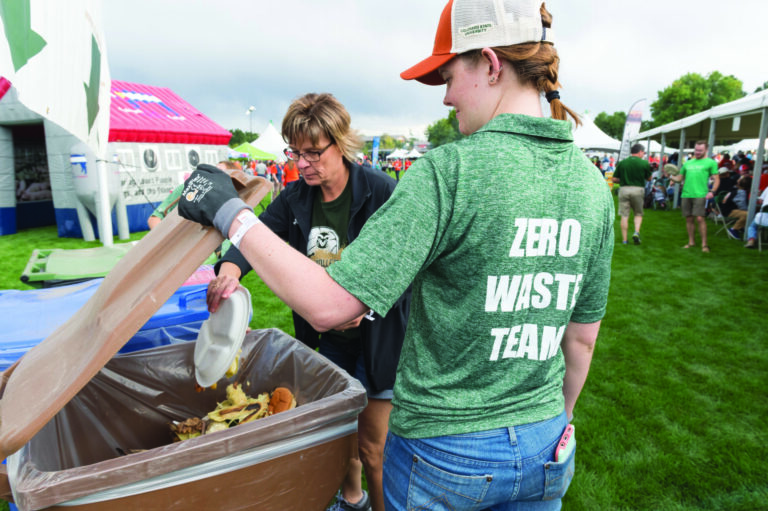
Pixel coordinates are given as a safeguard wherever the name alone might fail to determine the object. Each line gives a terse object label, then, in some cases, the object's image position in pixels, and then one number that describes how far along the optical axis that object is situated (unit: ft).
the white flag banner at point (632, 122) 53.21
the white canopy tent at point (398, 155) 161.79
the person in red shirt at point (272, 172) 71.12
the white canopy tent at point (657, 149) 102.52
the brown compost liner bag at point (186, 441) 3.65
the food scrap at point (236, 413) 5.43
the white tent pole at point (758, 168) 29.32
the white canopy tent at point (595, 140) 64.69
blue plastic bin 6.12
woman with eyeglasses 6.29
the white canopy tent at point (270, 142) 75.05
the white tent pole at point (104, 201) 19.52
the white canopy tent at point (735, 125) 29.48
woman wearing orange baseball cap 2.70
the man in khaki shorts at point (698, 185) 25.46
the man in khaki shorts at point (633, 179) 27.48
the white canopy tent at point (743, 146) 90.12
